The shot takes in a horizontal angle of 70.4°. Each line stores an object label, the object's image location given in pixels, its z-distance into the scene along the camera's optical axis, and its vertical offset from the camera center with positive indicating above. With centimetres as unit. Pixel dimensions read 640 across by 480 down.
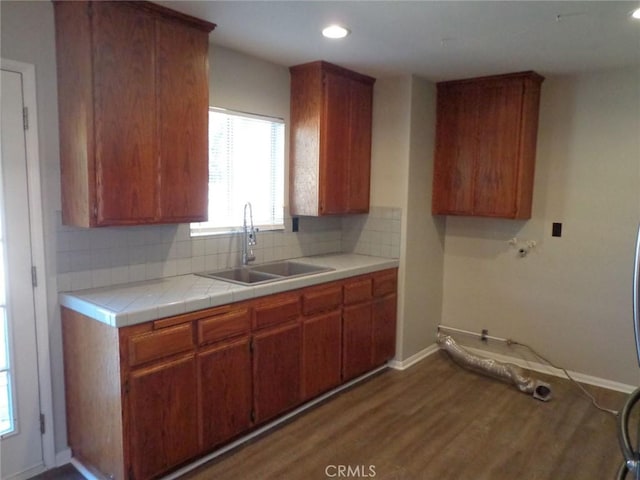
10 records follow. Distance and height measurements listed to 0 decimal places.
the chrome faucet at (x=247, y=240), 330 -32
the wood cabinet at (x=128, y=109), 218 +44
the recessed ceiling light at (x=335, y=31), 260 +98
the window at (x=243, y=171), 314 +19
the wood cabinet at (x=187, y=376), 214 -98
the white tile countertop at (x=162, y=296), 212 -53
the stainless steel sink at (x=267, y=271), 311 -54
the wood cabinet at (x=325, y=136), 345 +49
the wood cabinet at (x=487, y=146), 360 +46
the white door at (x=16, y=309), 220 -59
